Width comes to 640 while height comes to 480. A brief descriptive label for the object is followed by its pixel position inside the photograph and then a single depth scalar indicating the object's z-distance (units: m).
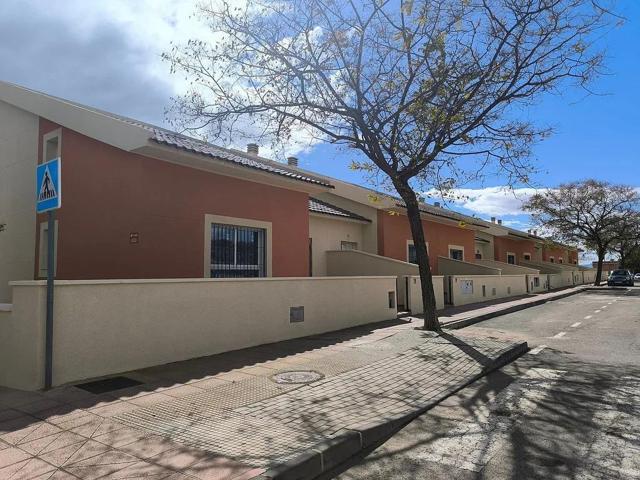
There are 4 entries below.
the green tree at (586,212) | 37.84
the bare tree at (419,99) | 10.30
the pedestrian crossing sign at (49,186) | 6.12
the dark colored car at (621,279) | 41.97
